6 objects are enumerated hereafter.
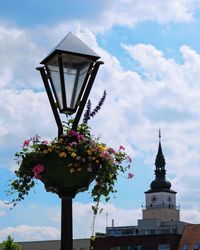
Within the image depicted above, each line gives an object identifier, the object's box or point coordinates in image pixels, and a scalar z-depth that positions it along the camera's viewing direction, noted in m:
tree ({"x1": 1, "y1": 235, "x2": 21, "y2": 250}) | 66.69
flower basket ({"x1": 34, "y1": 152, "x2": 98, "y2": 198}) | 8.27
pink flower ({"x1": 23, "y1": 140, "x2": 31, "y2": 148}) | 8.61
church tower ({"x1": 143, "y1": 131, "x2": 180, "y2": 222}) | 159.38
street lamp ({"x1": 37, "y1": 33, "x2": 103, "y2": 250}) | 8.34
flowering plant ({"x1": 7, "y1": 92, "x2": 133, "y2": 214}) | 8.30
